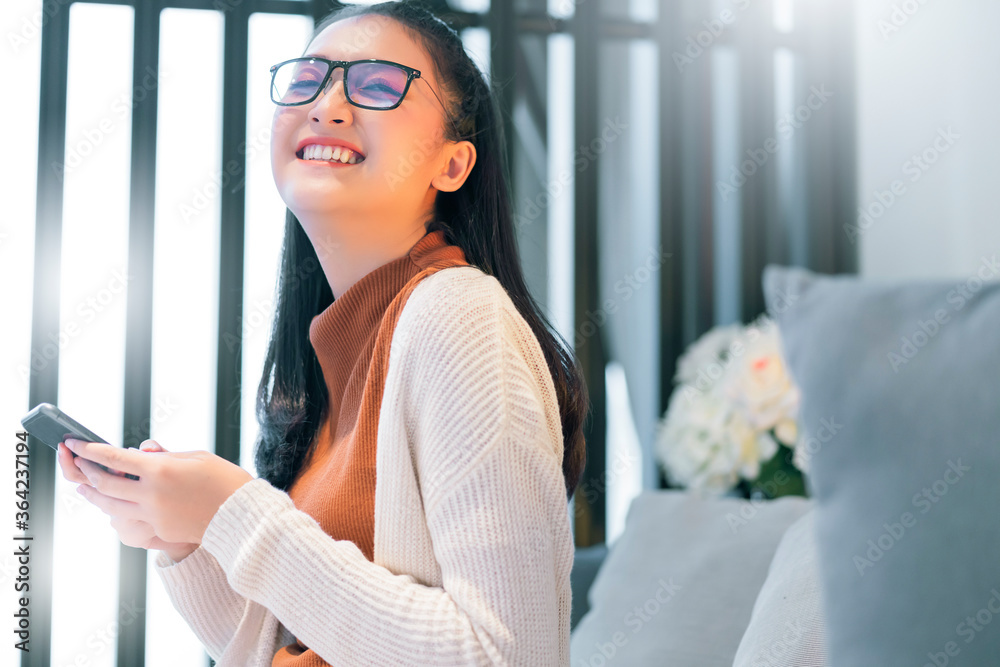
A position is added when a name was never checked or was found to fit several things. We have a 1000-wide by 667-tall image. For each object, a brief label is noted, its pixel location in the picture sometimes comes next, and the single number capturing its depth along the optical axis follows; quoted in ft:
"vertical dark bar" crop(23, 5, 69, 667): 5.94
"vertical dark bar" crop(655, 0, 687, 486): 7.59
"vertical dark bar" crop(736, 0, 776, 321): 7.75
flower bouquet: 5.83
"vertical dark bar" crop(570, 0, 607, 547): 7.25
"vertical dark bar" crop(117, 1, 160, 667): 6.08
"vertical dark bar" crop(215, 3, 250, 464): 6.30
